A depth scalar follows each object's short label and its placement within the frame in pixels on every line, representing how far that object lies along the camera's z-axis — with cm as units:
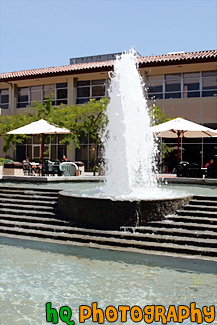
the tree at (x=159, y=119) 2181
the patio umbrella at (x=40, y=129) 1783
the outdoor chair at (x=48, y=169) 1758
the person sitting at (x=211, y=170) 1515
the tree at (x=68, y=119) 2231
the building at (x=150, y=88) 2464
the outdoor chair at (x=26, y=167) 1922
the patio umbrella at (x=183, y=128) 1547
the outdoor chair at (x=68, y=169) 1726
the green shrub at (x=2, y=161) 2281
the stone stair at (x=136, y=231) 701
